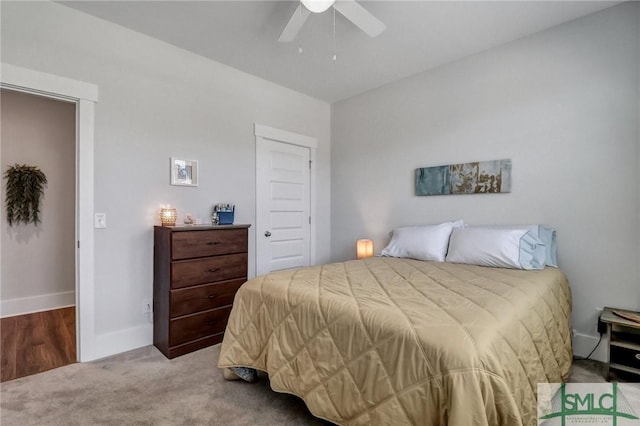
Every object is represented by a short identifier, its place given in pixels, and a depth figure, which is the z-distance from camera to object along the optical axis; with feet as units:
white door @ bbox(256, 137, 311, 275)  11.59
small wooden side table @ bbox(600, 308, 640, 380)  6.44
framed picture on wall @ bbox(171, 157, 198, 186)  9.27
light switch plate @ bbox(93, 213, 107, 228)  7.93
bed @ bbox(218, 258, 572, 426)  3.47
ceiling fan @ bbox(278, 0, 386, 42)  5.95
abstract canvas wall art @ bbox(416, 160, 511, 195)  9.14
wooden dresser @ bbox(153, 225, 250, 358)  8.00
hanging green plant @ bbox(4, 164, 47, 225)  10.87
